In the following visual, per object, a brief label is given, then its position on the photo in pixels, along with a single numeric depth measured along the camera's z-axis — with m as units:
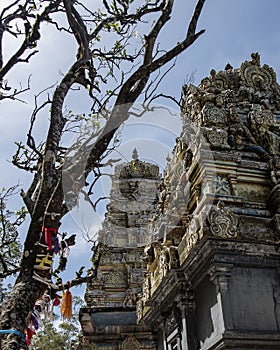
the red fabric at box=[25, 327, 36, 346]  6.43
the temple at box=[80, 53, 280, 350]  7.09
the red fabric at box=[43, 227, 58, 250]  5.66
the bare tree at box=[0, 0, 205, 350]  5.46
